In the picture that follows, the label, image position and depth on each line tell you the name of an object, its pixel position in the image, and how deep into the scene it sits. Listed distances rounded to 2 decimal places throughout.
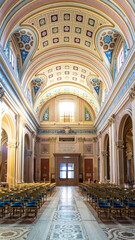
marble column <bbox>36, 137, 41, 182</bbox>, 21.37
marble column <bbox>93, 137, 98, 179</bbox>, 21.44
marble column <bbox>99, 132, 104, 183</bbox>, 18.59
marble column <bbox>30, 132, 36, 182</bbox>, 18.68
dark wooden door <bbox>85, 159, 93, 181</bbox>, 21.51
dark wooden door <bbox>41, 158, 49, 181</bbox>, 21.52
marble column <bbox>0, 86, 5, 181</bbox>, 9.87
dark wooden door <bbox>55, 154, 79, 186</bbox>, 20.94
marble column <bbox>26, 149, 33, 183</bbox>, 18.57
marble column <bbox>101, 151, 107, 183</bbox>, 18.16
